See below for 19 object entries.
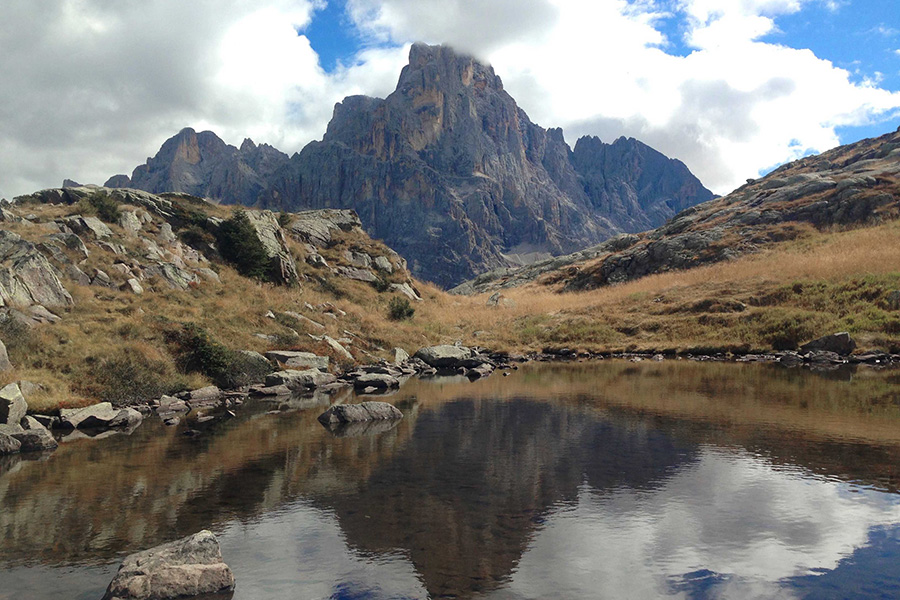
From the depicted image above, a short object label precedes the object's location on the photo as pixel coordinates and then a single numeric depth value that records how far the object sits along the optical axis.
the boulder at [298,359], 32.28
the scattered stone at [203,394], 25.25
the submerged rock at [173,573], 7.82
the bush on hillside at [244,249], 48.25
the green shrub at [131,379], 23.17
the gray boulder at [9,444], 16.48
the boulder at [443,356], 39.16
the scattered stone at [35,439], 16.98
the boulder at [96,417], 19.83
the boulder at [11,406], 17.86
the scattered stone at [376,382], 29.89
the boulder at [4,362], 20.84
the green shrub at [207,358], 27.86
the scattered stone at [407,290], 62.17
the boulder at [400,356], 39.34
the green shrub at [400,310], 51.47
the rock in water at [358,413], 20.44
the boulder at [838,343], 34.16
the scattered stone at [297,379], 29.12
